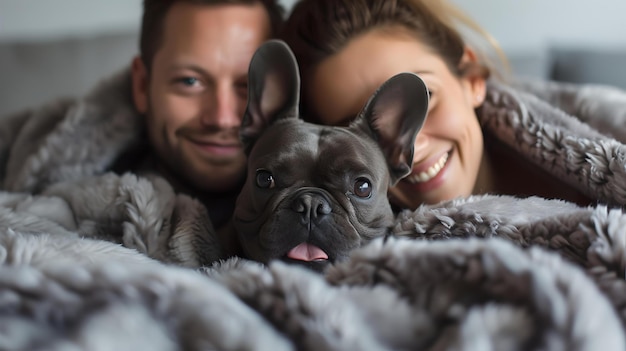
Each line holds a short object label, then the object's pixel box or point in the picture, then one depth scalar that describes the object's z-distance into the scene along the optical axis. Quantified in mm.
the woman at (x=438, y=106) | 1080
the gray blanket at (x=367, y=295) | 495
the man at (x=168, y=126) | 1187
